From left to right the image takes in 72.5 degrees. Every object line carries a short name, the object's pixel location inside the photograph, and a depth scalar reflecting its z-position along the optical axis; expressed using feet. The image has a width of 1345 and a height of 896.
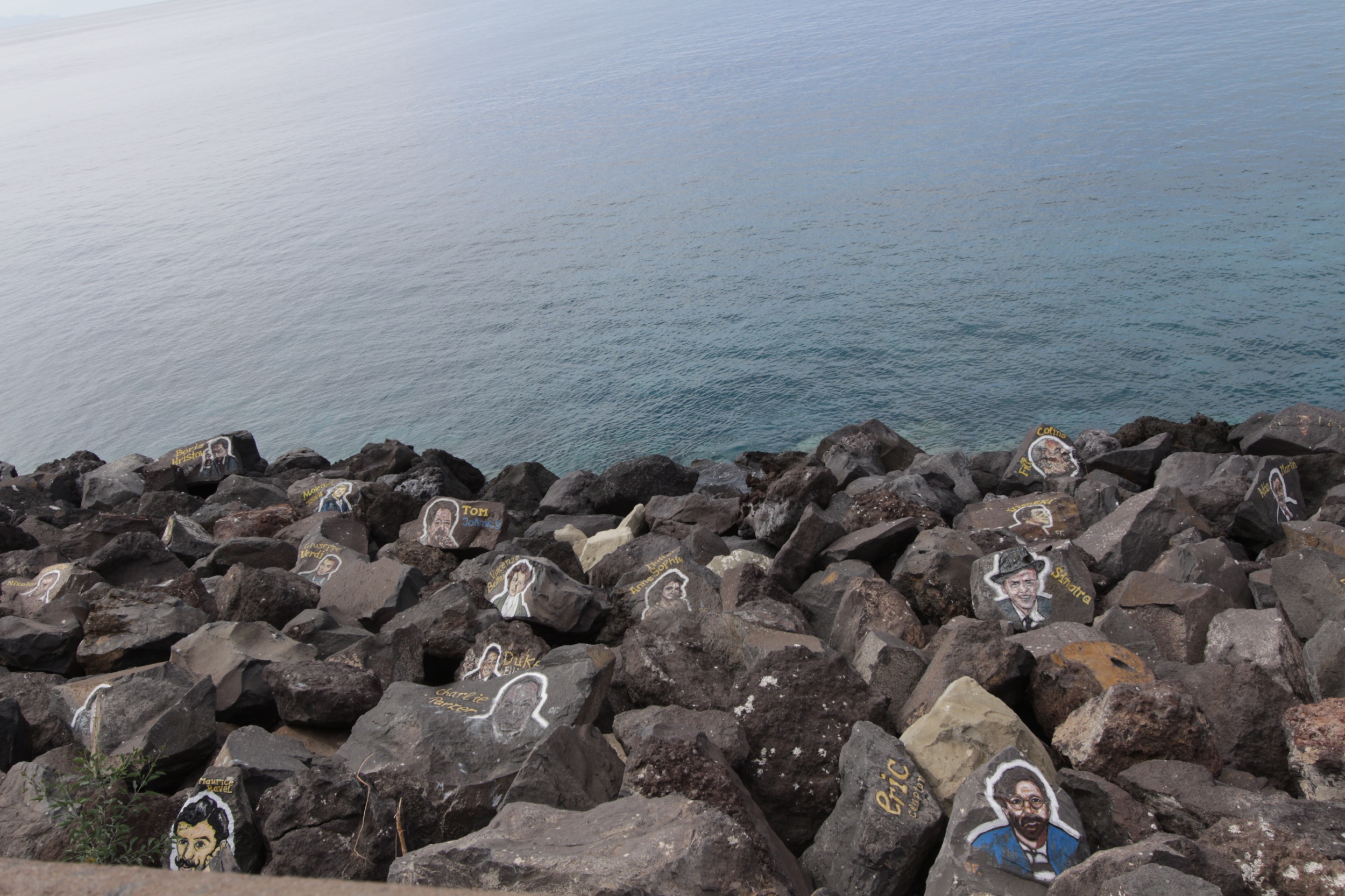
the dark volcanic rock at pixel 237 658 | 12.75
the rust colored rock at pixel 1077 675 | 10.94
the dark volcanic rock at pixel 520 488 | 25.35
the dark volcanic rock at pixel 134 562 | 18.45
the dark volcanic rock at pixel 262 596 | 15.48
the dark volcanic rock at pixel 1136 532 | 15.83
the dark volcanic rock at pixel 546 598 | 14.65
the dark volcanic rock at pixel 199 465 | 28.04
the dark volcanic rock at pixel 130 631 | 14.34
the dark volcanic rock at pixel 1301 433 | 21.61
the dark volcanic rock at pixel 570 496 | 24.14
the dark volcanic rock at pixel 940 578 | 14.79
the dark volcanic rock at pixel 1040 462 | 22.59
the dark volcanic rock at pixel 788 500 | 18.76
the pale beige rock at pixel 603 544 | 20.24
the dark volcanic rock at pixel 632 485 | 24.11
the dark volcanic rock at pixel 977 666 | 11.18
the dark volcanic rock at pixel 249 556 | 19.02
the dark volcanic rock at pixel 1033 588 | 13.76
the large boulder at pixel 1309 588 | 13.08
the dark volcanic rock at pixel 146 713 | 11.25
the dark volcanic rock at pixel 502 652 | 13.08
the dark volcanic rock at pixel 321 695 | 11.86
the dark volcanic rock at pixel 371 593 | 16.22
